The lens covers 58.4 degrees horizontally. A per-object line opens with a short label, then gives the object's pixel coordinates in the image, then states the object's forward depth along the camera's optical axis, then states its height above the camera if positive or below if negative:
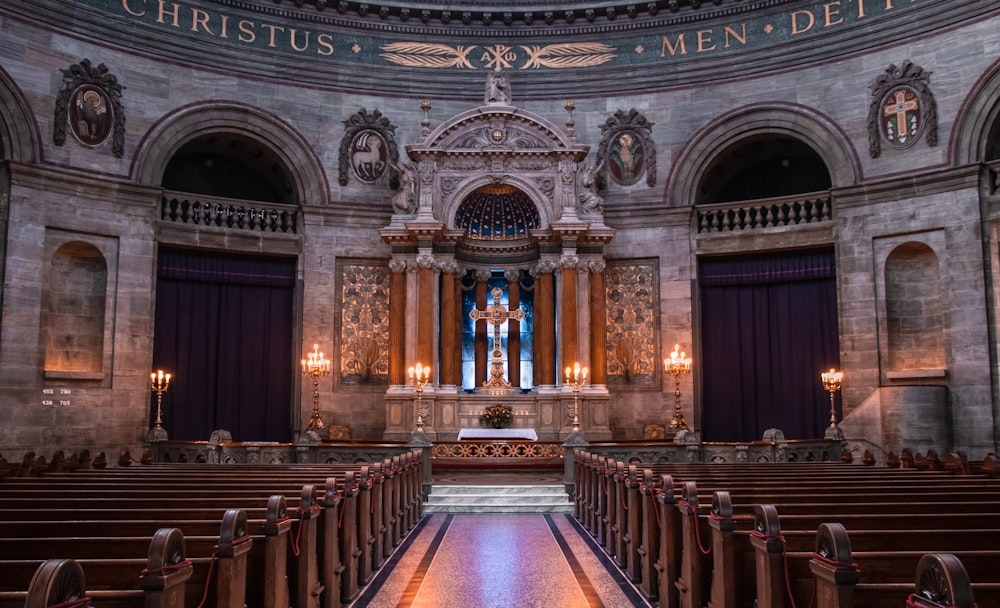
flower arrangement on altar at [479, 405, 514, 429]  22.03 -0.38
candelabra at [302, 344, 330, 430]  20.69 +0.76
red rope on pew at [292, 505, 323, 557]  7.09 -1.12
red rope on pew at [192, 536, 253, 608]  5.18 -0.97
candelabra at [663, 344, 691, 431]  20.50 +0.73
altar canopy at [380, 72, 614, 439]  22.23 +3.39
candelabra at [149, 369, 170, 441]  19.31 +0.07
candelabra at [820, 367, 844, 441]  19.03 +0.33
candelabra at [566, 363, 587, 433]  20.20 +0.55
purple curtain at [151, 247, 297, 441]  22.34 +1.53
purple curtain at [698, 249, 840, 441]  22.83 +1.55
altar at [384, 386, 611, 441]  21.77 -0.26
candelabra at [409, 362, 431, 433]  20.21 +0.57
